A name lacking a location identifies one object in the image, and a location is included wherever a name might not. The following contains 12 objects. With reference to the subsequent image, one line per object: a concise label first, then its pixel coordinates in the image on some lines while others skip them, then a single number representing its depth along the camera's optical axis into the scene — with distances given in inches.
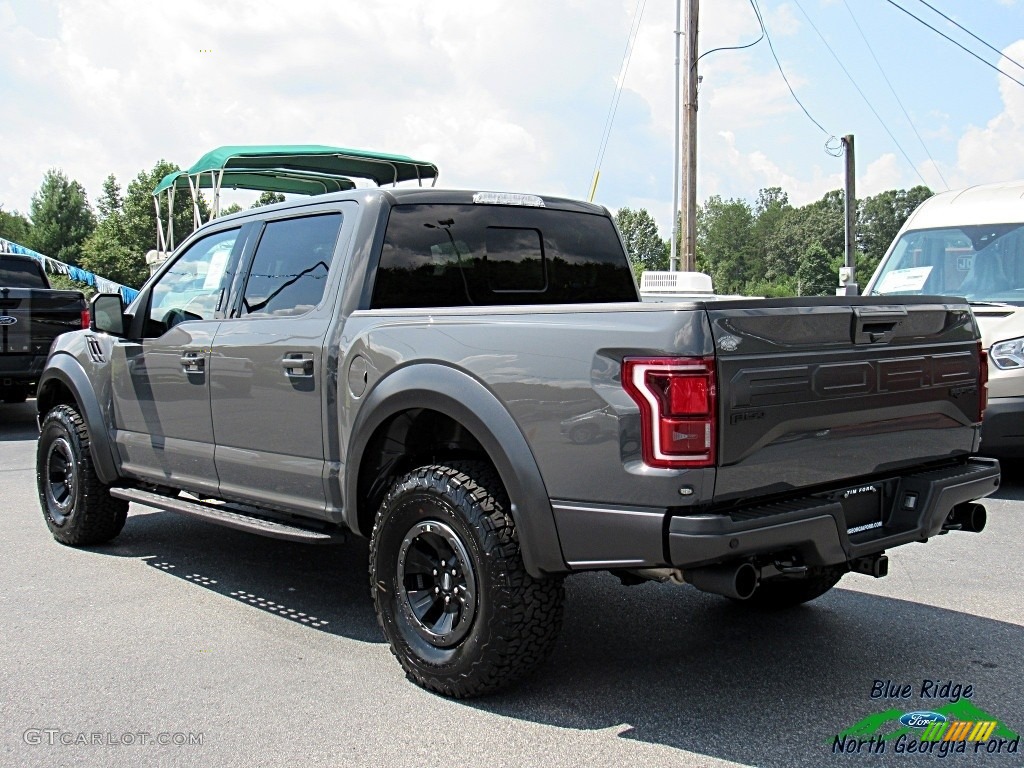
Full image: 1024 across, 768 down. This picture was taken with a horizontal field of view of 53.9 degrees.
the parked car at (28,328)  435.2
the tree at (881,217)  5032.0
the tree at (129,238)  2881.4
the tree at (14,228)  3722.9
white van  333.2
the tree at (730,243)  5492.1
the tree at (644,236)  4067.4
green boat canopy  534.3
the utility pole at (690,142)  612.1
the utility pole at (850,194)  1155.4
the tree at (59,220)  3348.9
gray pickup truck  124.0
